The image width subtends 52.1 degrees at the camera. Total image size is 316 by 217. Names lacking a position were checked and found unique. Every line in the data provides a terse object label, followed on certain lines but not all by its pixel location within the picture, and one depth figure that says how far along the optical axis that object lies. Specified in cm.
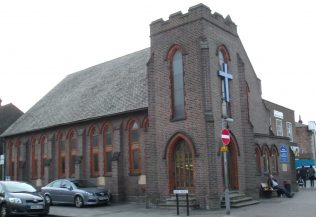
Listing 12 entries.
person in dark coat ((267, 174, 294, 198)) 1837
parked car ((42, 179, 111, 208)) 1709
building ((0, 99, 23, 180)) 3339
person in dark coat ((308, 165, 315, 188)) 2490
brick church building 1530
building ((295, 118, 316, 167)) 4434
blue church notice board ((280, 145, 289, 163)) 2119
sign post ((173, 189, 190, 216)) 1315
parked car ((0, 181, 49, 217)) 1320
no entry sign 1274
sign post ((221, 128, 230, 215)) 1266
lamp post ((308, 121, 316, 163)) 4416
